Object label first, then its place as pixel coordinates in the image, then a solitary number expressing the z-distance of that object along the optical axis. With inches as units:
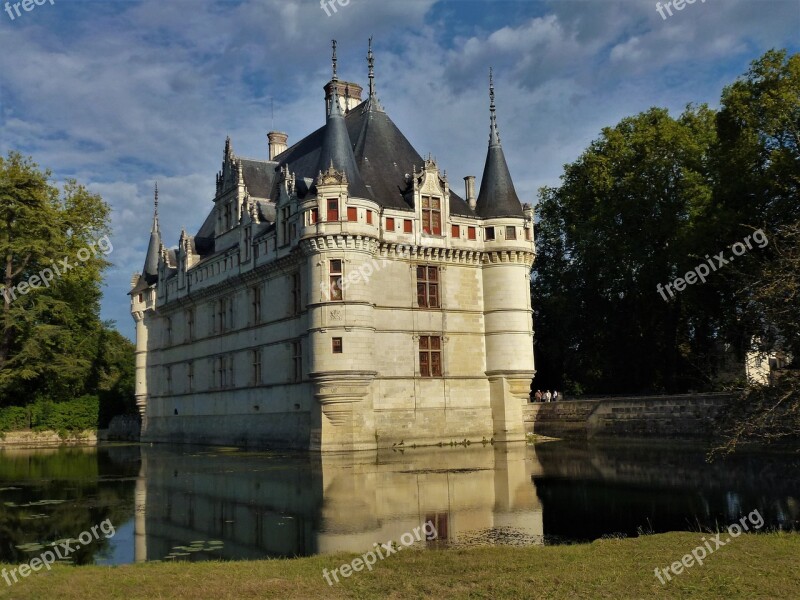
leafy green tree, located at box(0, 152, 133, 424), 1631.4
